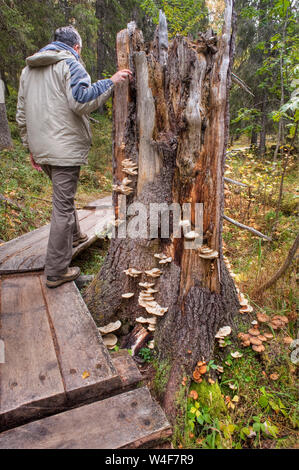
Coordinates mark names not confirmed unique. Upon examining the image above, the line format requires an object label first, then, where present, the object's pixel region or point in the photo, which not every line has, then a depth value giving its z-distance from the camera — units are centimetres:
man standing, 248
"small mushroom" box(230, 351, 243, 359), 237
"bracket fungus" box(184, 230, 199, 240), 229
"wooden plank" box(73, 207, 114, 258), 419
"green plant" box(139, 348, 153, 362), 248
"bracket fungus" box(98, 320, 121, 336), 267
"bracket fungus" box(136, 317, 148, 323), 255
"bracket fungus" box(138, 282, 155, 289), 251
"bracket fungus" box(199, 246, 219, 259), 230
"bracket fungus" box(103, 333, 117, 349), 264
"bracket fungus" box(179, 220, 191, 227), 231
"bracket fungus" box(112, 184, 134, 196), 257
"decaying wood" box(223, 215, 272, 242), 317
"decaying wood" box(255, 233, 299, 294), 287
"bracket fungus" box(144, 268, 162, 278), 250
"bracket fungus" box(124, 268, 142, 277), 259
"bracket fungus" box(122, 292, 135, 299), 260
